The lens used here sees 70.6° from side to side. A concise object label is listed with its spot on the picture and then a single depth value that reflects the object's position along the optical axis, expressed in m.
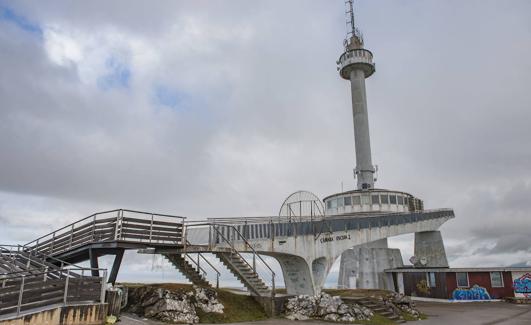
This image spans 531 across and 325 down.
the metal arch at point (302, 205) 32.38
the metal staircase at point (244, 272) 20.59
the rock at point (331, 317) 19.55
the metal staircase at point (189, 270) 22.02
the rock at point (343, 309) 19.98
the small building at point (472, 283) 34.56
